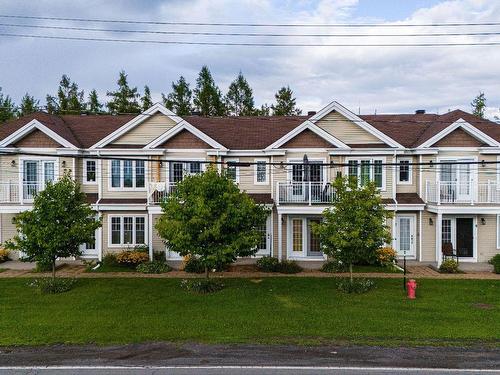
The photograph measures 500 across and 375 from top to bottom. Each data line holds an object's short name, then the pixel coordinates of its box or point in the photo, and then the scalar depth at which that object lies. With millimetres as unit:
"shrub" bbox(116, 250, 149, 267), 21844
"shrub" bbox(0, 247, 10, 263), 23152
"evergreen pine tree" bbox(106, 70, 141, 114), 44094
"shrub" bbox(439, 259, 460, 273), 20812
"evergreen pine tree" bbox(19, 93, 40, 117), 50062
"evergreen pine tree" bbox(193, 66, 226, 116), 45344
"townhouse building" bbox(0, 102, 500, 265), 22812
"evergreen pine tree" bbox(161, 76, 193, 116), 45844
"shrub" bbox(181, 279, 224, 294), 17484
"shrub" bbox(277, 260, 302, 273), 21097
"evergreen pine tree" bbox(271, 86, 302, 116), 44938
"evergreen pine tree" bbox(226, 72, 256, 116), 46972
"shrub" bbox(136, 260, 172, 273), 21094
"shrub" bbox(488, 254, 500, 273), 20609
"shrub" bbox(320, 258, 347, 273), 21094
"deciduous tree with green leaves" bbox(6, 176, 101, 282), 16922
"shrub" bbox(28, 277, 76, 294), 17422
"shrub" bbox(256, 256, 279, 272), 21409
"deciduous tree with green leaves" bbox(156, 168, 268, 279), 16484
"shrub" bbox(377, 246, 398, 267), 21641
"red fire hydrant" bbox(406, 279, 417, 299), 16328
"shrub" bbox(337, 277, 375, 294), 17361
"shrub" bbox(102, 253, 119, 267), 22062
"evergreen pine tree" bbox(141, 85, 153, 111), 44469
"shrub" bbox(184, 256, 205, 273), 21109
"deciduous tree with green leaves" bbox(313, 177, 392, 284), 16688
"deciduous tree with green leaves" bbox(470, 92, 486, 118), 43812
